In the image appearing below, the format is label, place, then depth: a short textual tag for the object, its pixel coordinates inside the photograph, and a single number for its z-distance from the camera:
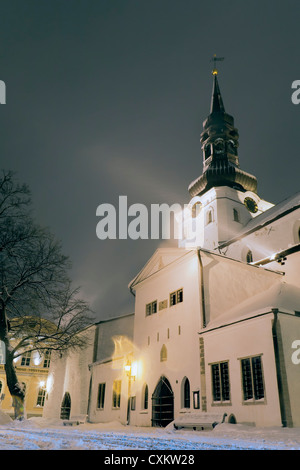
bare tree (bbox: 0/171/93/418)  16.28
